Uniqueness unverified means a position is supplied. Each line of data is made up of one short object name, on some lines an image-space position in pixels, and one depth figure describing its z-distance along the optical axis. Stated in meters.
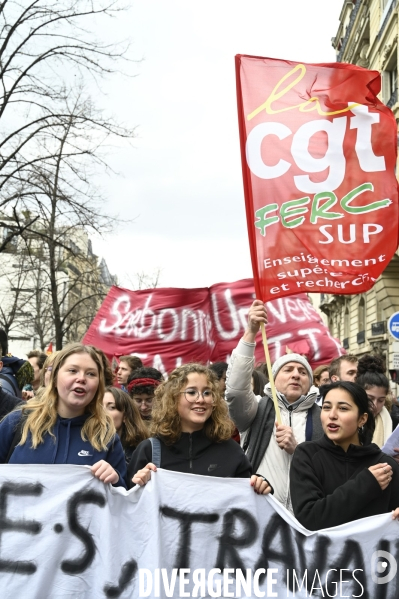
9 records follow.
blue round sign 12.97
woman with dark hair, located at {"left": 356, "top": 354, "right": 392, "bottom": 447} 5.54
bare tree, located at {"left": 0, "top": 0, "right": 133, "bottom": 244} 13.37
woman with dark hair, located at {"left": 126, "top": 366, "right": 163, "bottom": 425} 6.07
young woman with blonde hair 3.77
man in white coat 4.59
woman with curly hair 4.07
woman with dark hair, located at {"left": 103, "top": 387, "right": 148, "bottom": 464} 5.25
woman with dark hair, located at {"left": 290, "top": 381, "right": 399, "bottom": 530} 3.62
